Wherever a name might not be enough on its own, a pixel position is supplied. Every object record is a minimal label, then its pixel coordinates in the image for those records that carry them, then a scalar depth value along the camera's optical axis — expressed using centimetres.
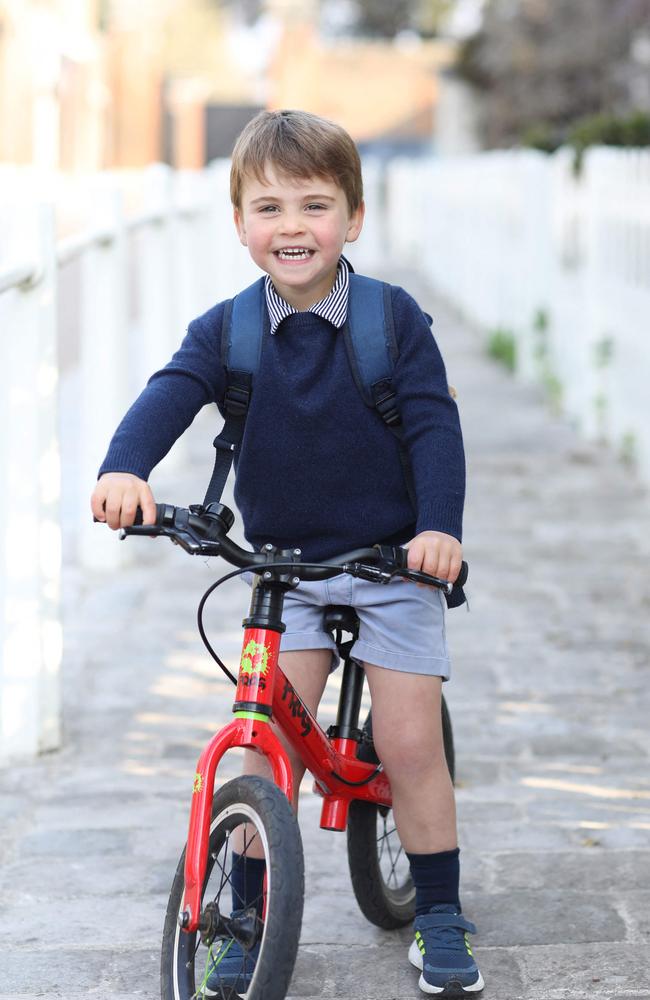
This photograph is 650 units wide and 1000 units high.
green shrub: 2116
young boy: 573
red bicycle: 519
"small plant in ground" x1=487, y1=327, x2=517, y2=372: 2725
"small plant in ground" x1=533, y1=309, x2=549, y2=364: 2417
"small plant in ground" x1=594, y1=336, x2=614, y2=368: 1927
